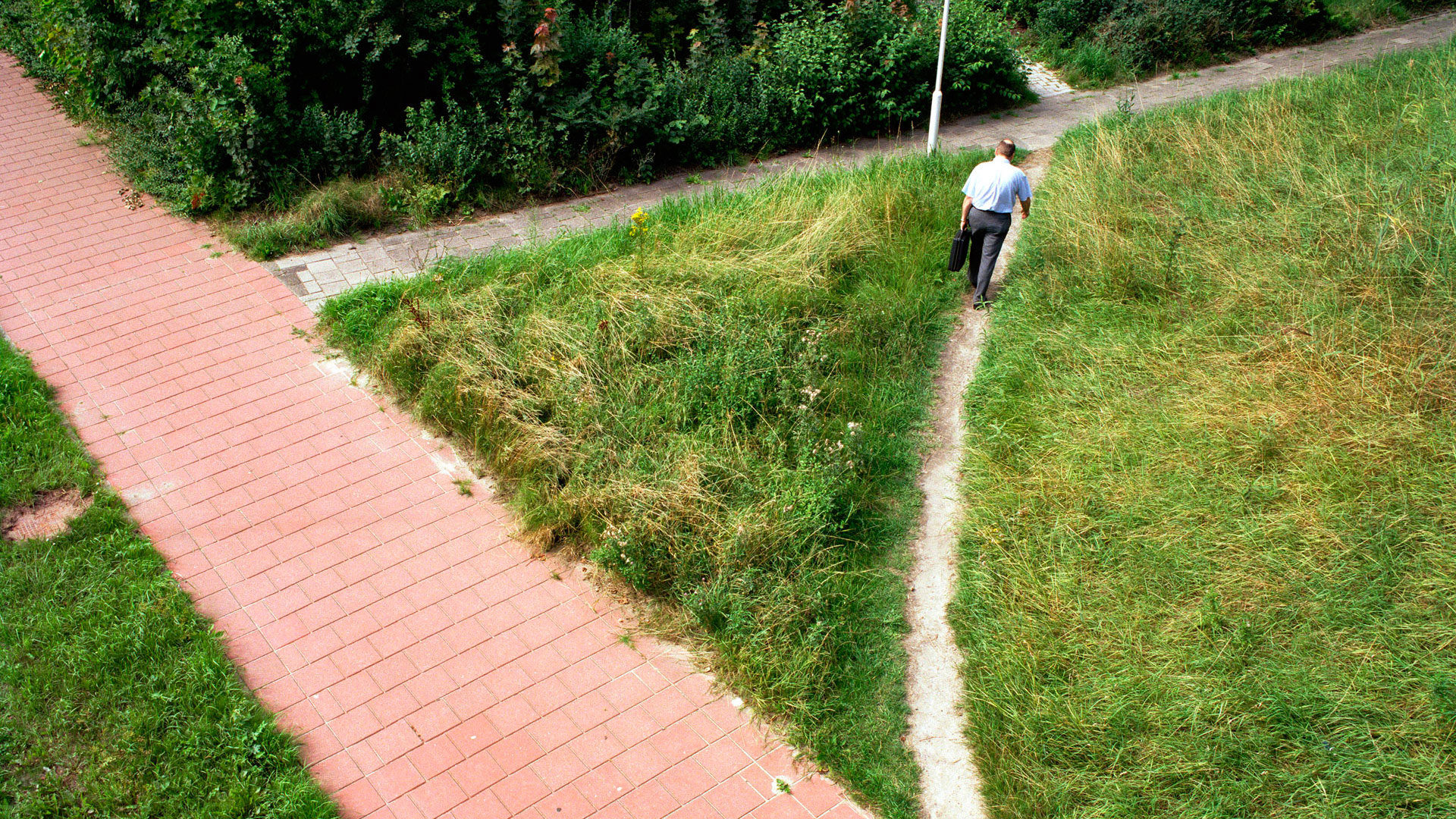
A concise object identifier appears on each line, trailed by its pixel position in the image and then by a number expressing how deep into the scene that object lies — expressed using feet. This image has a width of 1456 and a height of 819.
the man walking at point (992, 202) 27.25
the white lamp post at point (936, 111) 36.24
